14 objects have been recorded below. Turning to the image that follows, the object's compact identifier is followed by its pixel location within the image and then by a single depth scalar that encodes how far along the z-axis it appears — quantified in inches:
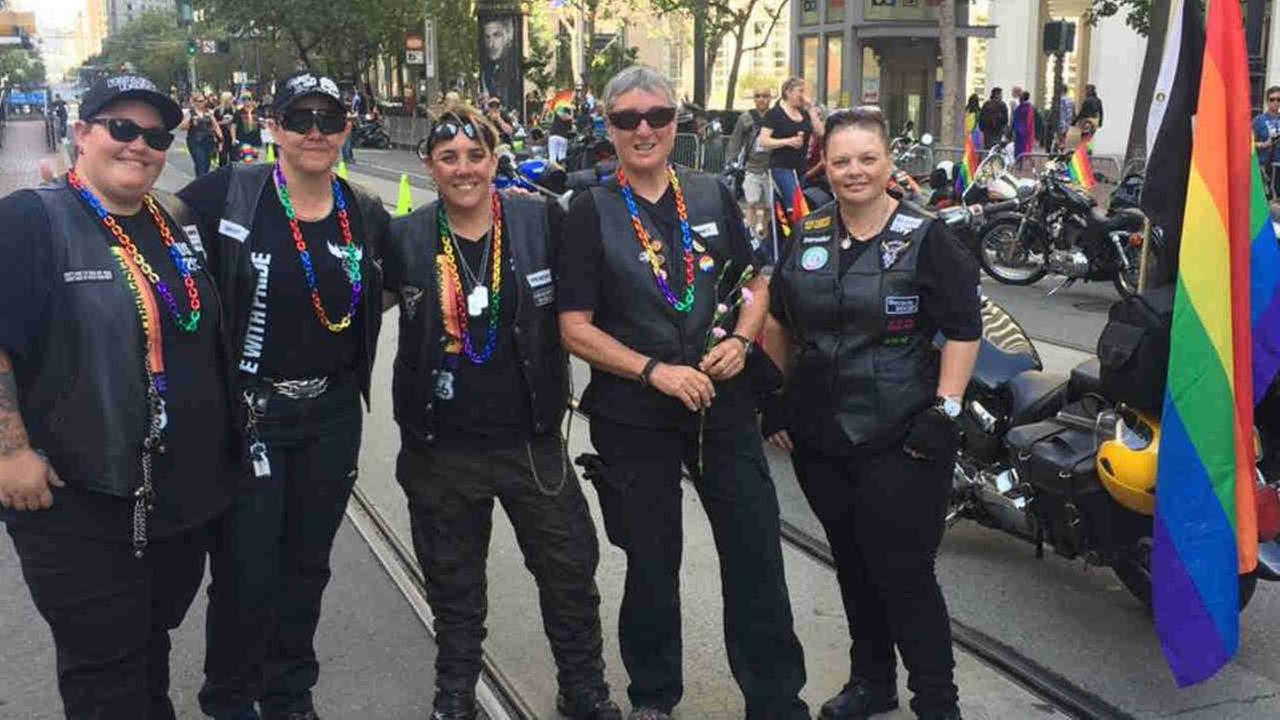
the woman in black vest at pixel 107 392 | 119.4
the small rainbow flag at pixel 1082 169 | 501.0
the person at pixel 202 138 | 923.4
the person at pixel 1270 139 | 629.3
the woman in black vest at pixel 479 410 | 145.0
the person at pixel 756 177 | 532.1
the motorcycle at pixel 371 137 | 1724.9
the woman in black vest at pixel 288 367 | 139.3
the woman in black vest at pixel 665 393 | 141.9
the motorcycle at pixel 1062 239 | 455.8
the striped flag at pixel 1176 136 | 156.9
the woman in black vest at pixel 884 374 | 140.1
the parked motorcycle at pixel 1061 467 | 159.9
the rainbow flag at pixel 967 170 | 578.2
